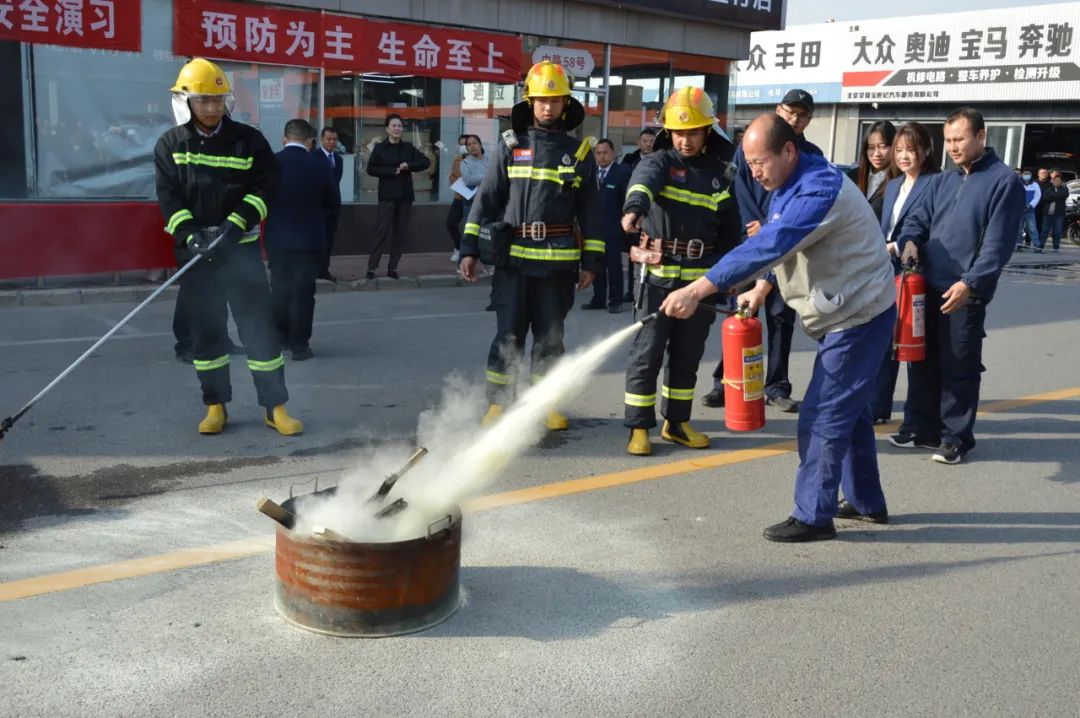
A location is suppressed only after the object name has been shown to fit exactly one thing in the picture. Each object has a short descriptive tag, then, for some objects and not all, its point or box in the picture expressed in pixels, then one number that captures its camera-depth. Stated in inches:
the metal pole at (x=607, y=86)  735.1
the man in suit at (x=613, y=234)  456.1
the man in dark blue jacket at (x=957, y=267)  230.2
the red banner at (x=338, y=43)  545.6
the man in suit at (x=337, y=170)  399.5
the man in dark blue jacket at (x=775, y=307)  261.6
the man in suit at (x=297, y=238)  343.6
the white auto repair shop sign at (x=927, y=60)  1228.5
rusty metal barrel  141.8
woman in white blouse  253.1
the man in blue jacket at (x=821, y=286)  173.3
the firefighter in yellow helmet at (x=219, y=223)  235.9
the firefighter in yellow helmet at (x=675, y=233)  235.3
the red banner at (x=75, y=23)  488.1
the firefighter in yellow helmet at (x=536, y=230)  244.1
